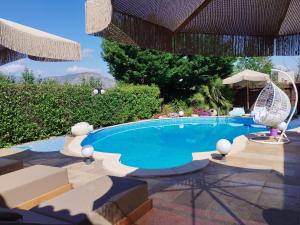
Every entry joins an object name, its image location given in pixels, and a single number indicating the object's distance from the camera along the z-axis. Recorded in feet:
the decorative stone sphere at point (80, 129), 29.59
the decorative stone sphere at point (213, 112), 48.51
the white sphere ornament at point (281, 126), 24.91
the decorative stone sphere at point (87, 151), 18.33
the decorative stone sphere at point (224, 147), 17.97
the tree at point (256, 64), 78.22
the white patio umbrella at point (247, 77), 46.52
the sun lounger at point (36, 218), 7.06
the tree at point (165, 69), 47.65
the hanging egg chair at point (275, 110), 23.63
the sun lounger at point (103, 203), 7.94
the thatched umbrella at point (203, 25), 6.95
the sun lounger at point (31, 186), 9.88
